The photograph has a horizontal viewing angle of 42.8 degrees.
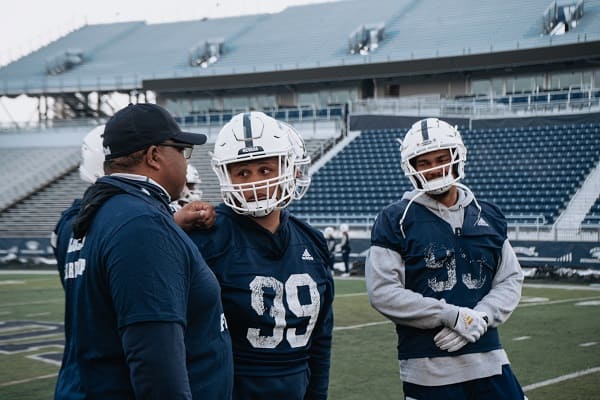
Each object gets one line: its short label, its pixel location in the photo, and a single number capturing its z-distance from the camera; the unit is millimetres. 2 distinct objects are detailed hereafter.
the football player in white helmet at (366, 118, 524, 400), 3273
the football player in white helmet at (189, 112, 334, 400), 2879
